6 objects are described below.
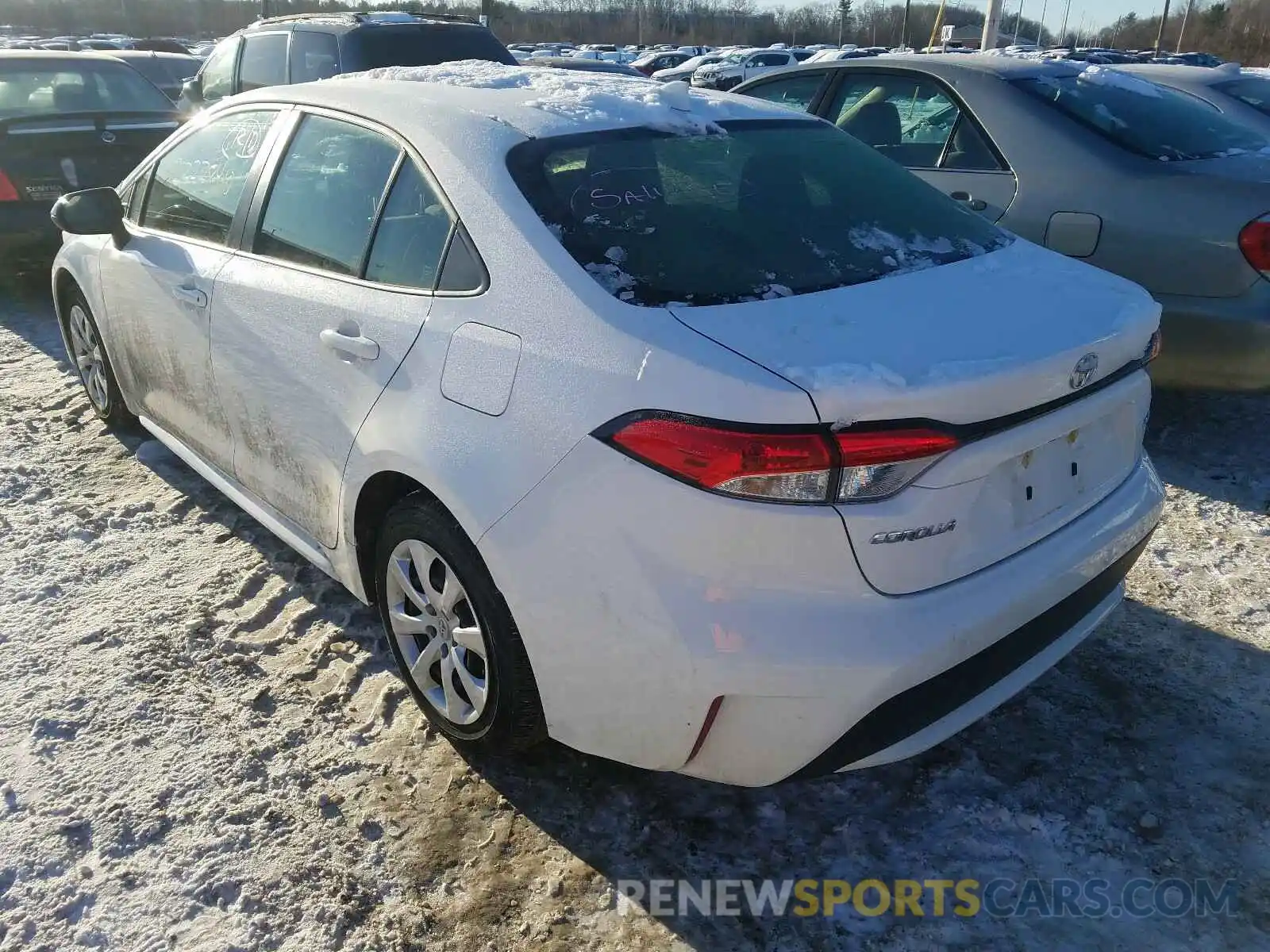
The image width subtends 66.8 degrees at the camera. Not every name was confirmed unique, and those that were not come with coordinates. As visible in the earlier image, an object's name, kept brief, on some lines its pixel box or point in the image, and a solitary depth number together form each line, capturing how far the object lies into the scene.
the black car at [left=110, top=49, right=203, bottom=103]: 15.22
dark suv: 7.66
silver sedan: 3.97
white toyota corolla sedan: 1.81
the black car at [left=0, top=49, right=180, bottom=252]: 6.38
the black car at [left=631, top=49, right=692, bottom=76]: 34.78
